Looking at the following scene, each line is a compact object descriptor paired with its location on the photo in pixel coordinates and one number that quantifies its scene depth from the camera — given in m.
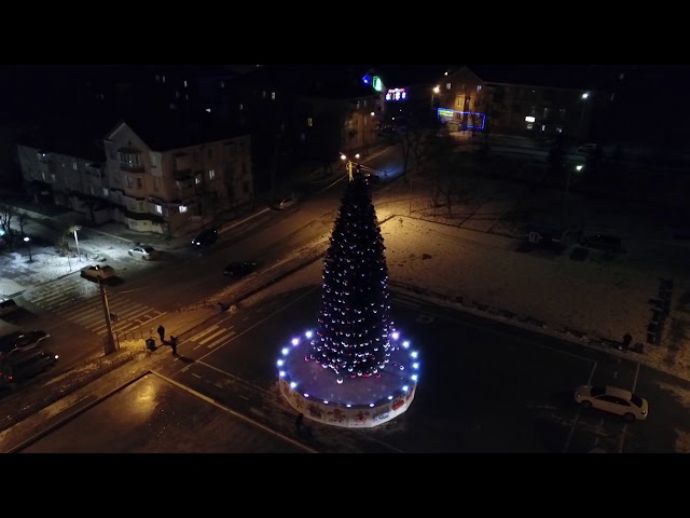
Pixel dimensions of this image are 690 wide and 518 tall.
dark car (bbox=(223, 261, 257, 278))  43.64
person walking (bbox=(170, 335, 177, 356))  33.31
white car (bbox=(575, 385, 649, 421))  27.45
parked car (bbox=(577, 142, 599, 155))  72.05
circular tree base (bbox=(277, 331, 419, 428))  27.20
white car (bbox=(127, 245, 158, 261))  47.00
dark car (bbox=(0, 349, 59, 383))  31.23
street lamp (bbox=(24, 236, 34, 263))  46.32
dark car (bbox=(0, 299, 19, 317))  38.12
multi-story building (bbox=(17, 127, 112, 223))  55.98
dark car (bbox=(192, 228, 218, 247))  49.69
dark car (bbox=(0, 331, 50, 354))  33.22
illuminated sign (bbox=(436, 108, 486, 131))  86.56
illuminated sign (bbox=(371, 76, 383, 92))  79.78
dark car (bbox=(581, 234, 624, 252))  47.19
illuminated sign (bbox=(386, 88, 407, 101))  82.81
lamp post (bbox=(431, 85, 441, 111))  88.38
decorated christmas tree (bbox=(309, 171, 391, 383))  25.19
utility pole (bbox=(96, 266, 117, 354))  32.06
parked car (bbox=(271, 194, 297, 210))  58.47
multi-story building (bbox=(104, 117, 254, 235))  51.44
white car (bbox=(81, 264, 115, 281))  43.38
